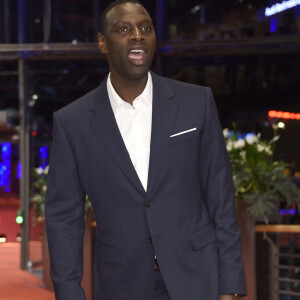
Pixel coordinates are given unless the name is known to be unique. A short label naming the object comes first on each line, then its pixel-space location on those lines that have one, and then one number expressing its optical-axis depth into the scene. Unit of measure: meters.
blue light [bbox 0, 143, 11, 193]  8.72
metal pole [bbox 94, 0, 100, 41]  8.22
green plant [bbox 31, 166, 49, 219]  6.39
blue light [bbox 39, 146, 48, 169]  8.52
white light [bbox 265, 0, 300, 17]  7.75
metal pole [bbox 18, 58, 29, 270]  8.40
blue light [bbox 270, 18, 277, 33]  7.75
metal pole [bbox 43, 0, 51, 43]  8.34
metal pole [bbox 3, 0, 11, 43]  8.37
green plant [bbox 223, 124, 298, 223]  4.67
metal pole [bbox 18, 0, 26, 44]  8.37
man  1.83
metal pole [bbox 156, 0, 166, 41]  8.05
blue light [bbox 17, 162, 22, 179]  8.49
